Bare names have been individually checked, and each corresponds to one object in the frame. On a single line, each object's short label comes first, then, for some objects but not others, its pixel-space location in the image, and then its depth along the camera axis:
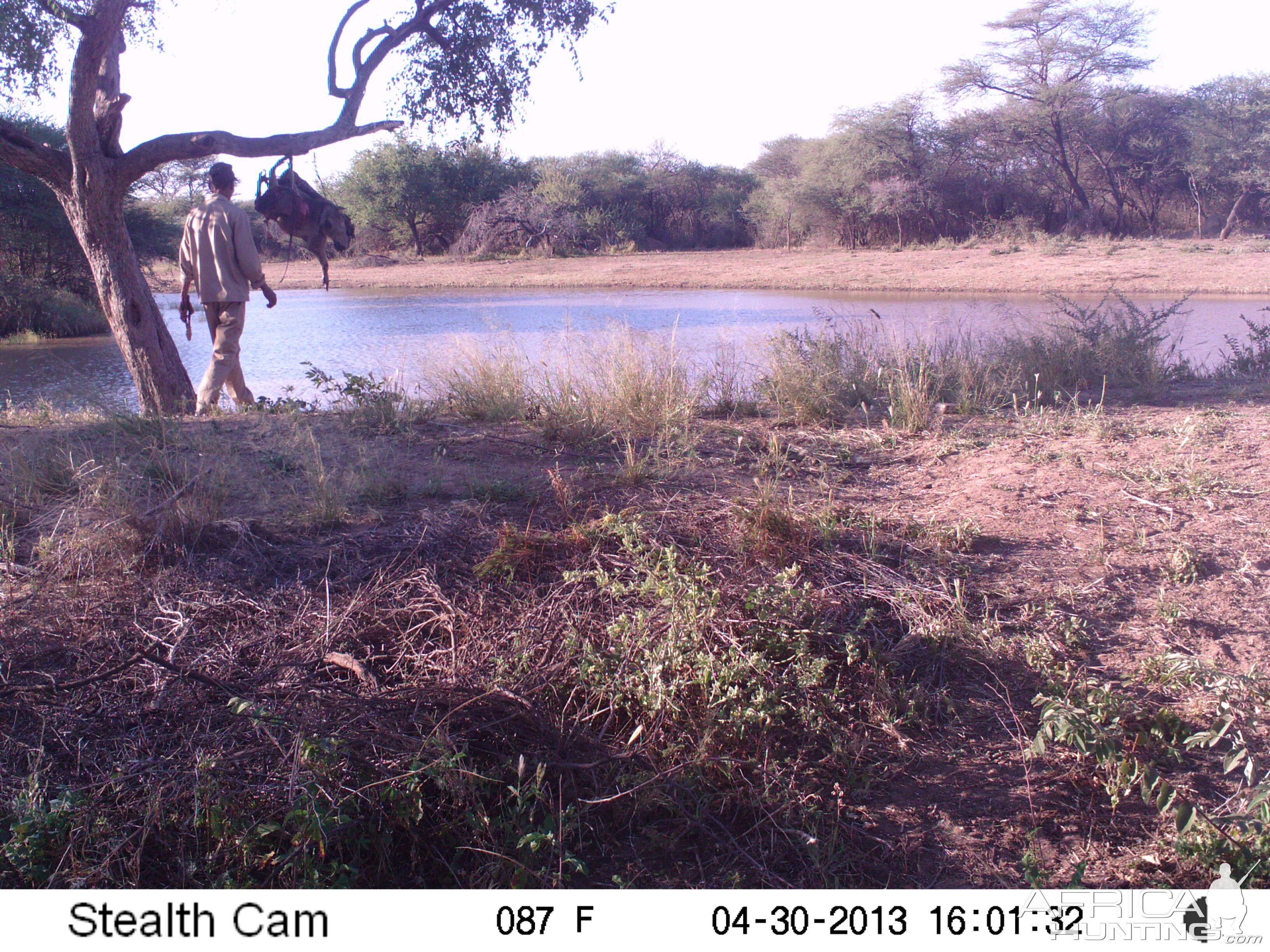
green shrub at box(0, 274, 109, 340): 16.38
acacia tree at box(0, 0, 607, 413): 6.88
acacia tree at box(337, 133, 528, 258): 31.95
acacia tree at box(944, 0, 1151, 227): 29.42
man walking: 6.63
